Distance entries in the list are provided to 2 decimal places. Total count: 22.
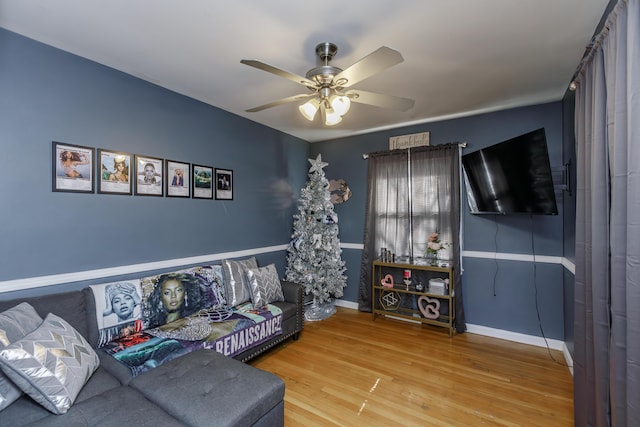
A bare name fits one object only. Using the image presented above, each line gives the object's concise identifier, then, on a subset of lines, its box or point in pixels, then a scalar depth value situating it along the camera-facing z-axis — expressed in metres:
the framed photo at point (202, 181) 3.11
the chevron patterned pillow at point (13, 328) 1.37
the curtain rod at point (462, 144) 3.53
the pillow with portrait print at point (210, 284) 2.80
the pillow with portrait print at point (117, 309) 2.14
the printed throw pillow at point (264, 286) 3.03
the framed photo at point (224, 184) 3.37
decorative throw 1.96
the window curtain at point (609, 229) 1.11
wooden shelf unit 3.51
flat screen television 2.47
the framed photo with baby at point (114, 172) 2.38
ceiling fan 1.62
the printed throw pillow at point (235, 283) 2.98
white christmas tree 4.03
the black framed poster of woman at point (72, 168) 2.13
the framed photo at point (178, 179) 2.88
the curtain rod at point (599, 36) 1.28
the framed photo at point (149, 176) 2.63
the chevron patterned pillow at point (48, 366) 1.35
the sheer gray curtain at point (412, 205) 3.60
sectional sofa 1.37
